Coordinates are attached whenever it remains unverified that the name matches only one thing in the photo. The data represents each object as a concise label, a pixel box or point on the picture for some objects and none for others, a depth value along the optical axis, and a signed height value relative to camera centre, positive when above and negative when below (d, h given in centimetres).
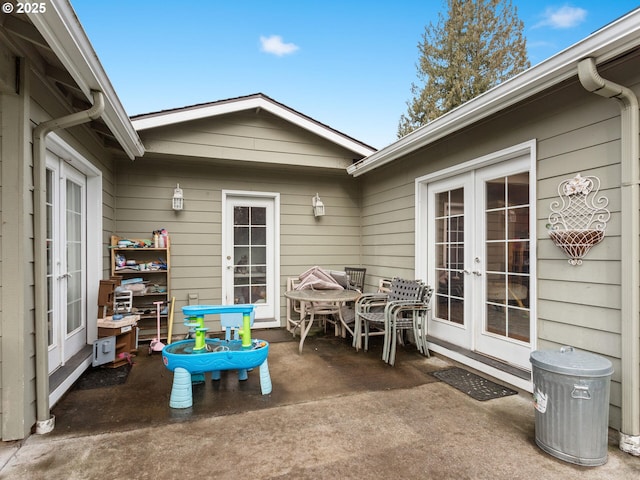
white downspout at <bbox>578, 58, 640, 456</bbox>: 203 -10
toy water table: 259 -92
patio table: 397 -71
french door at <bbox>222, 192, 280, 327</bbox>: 506 -23
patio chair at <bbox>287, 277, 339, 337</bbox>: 437 -104
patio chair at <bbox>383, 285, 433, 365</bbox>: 354 -91
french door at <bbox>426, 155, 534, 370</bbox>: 301 -23
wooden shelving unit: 419 -49
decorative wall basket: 232 +14
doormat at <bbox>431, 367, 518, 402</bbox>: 281 -129
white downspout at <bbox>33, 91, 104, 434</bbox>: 222 -28
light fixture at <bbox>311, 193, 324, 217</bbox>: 534 +46
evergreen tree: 1024 +567
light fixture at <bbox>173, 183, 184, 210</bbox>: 461 +49
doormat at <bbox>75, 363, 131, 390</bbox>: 304 -131
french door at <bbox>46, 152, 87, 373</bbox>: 292 -21
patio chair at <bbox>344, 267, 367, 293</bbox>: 527 -61
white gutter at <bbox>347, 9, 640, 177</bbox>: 189 +108
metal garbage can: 188 -94
